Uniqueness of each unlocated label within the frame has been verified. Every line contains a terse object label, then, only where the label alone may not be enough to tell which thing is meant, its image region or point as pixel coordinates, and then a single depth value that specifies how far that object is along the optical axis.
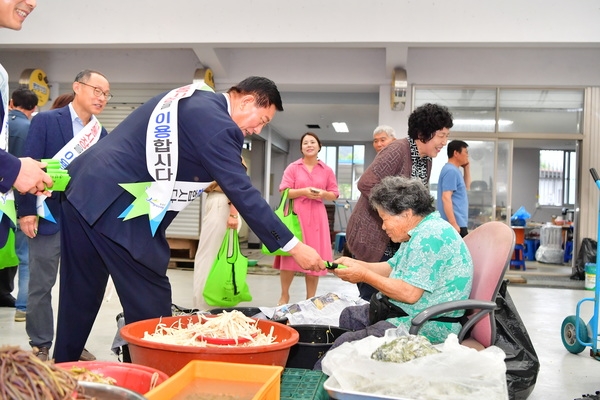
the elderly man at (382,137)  4.79
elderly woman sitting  2.16
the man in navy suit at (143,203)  1.89
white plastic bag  1.17
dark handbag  2.29
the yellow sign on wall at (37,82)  8.45
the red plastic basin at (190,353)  1.28
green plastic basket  1.28
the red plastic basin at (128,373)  1.12
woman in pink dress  5.01
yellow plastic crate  1.08
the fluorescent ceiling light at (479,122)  8.40
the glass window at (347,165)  17.55
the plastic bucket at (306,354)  2.28
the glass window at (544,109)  8.27
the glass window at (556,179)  16.83
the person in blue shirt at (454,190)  5.05
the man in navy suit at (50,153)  3.11
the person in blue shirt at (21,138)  4.04
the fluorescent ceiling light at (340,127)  13.85
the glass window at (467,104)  8.34
